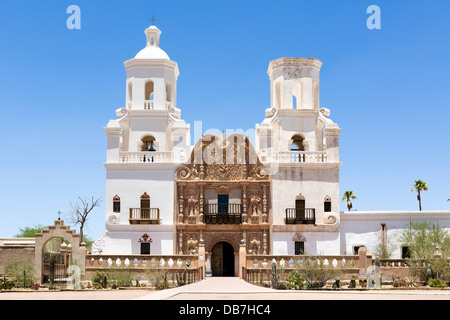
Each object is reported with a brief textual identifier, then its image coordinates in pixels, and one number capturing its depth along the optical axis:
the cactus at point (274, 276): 27.36
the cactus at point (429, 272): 30.36
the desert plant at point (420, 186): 57.78
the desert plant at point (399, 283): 29.15
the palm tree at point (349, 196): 59.44
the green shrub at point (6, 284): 27.12
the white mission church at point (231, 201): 39.19
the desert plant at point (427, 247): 30.83
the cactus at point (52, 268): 27.59
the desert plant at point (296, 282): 26.55
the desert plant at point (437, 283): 28.51
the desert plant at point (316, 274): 27.66
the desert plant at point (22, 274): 28.55
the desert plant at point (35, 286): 27.23
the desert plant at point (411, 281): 29.74
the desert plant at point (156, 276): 27.27
